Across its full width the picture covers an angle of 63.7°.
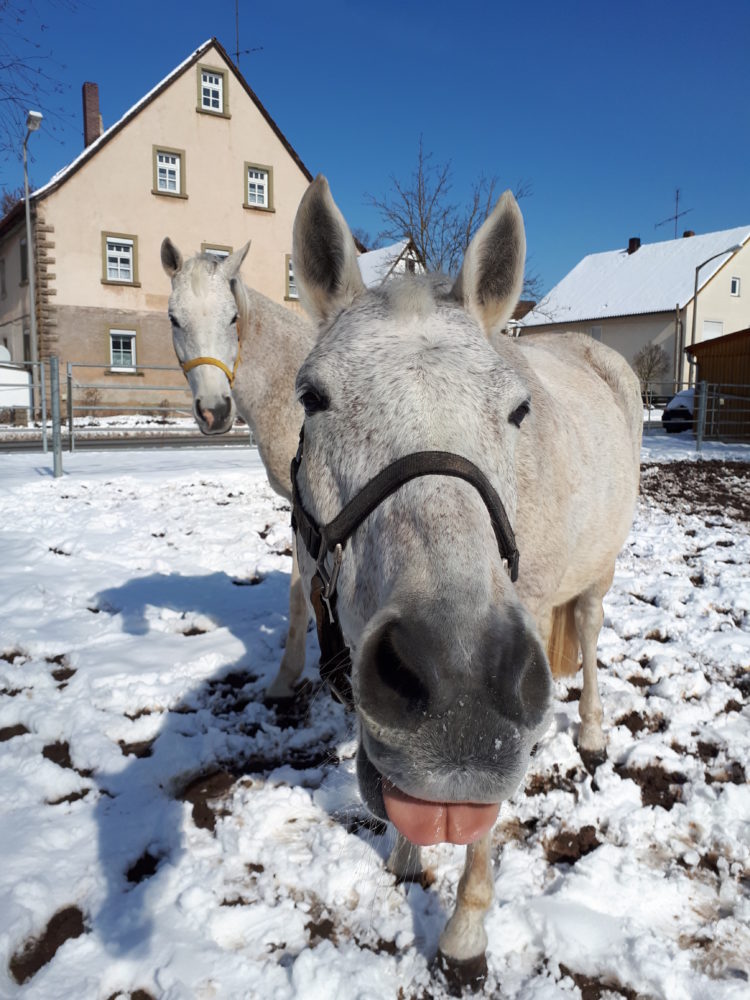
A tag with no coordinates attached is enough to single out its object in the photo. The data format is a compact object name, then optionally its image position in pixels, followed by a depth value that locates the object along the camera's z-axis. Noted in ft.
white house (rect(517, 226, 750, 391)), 129.29
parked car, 67.62
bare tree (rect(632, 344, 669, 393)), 122.21
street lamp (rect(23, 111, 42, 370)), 70.63
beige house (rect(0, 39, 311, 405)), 75.97
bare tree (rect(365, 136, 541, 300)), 64.34
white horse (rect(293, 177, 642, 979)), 3.77
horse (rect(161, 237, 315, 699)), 14.17
